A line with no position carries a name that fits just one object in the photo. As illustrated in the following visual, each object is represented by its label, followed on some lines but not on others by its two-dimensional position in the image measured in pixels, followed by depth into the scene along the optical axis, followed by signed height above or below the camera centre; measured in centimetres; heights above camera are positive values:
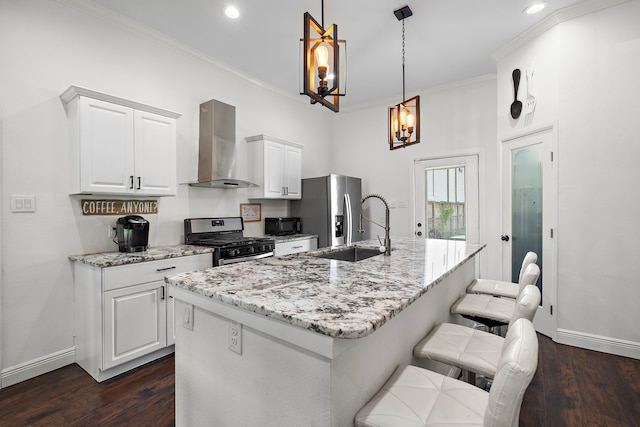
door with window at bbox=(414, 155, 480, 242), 429 +19
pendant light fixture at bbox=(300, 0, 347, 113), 155 +78
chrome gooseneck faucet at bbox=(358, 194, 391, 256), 221 -24
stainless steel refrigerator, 428 +4
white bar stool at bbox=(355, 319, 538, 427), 77 -66
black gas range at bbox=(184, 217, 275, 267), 303 -30
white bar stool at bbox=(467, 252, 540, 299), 237 -65
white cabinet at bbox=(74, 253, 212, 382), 222 -80
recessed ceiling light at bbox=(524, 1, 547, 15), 271 +183
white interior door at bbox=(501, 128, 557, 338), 297 +1
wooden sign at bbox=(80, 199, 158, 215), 262 +6
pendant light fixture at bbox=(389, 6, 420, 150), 262 +79
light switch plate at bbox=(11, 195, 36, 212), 225 +8
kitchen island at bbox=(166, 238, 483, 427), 95 -47
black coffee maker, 258 -17
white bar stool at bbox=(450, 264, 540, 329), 198 -67
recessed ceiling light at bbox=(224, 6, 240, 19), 272 +182
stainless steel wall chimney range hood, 330 +74
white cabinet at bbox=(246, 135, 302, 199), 392 +60
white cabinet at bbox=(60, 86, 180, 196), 238 +57
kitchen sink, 239 -34
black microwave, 418 -19
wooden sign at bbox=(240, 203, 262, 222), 403 +0
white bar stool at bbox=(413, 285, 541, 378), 127 -67
